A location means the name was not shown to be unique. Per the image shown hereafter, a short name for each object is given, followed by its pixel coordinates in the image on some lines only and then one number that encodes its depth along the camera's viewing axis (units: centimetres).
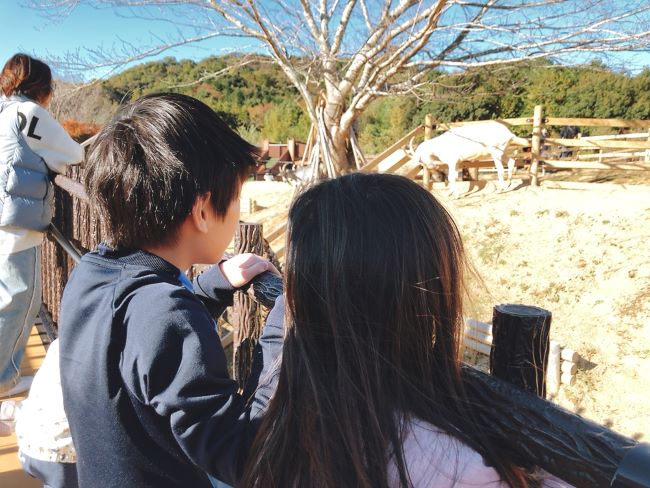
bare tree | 591
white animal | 870
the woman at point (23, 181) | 214
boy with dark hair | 77
